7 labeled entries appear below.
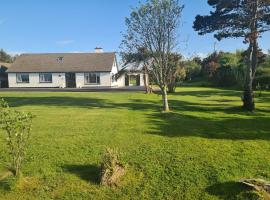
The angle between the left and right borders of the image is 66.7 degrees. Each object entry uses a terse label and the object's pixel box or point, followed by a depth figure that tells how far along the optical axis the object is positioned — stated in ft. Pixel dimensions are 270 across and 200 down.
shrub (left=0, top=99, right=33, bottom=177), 17.27
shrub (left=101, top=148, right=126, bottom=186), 16.82
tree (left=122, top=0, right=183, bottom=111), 36.30
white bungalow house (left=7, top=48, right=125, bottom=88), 101.70
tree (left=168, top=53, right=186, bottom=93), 74.49
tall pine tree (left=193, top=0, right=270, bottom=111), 38.80
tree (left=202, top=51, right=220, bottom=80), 129.00
